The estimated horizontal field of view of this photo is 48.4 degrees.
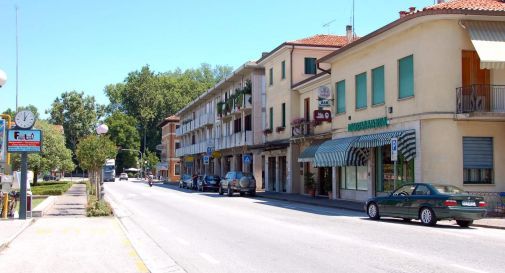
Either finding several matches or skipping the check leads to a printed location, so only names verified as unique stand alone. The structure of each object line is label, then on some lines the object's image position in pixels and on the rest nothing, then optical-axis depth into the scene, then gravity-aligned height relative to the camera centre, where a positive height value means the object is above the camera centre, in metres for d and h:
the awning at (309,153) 34.10 +0.46
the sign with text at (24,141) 18.64 +0.63
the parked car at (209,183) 49.53 -2.01
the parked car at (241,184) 39.28 -1.66
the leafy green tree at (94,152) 27.72 +0.40
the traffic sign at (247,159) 44.66 +0.10
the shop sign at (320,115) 32.97 +2.66
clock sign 19.11 +1.40
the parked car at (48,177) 89.31 -2.76
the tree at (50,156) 44.72 +0.34
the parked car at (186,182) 55.77 -2.19
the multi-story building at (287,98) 40.31 +4.68
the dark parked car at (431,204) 17.41 -1.42
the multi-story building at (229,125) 48.47 +3.87
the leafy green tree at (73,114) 100.31 +8.25
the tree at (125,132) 110.88 +5.57
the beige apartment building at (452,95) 22.89 +2.73
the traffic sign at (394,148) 21.45 +0.48
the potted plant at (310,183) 36.01 -1.51
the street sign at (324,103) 32.25 +3.30
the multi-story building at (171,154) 101.89 +1.17
